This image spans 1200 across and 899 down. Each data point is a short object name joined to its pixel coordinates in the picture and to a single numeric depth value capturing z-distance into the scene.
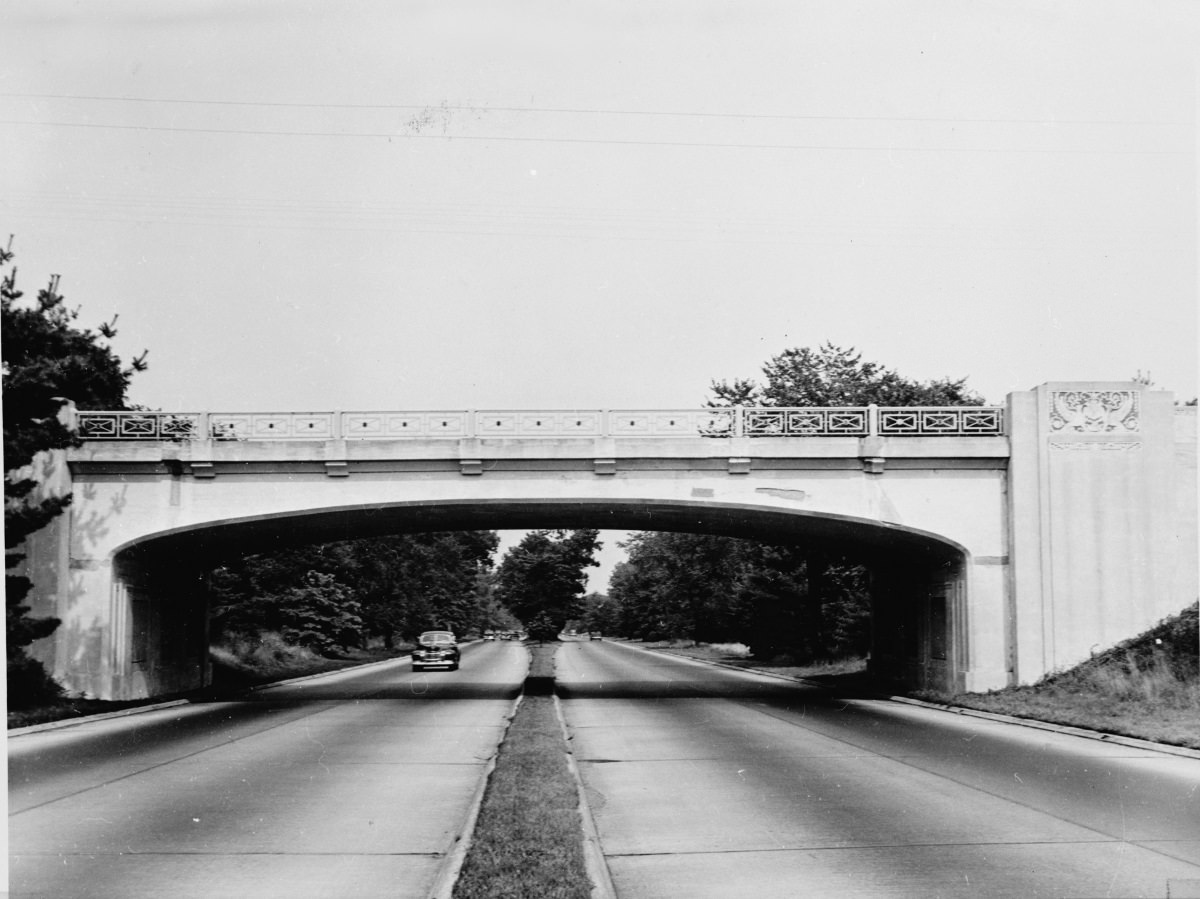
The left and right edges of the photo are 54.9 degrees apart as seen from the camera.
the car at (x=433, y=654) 43.91
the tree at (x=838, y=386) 36.56
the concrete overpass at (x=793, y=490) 24.08
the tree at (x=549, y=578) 93.44
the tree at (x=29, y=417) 20.58
